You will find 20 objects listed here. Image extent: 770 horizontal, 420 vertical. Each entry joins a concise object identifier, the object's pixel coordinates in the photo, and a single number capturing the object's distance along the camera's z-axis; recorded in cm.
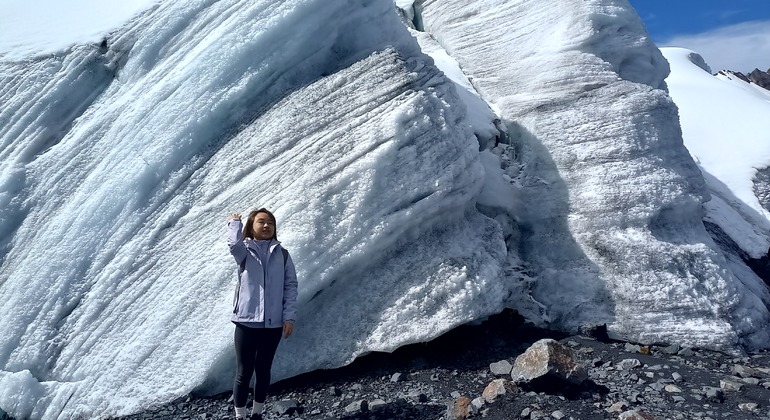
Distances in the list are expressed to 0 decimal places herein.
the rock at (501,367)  625
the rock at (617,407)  542
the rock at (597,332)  724
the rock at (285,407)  584
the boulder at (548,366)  571
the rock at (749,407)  549
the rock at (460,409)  543
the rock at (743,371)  631
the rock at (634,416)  502
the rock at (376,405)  573
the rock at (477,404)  556
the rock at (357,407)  573
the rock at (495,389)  572
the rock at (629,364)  640
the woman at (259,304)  519
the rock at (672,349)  689
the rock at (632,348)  693
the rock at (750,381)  609
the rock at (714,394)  570
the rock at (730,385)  591
